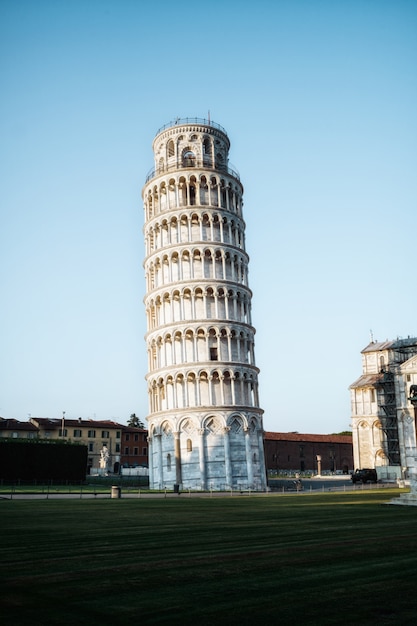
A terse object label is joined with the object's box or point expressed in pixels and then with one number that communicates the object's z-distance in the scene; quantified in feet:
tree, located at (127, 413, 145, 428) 517.55
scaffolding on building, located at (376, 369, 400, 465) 282.15
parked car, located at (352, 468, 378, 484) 221.66
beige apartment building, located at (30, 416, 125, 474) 355.77
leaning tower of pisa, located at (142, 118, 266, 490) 193.77
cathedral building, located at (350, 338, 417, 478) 280.10
